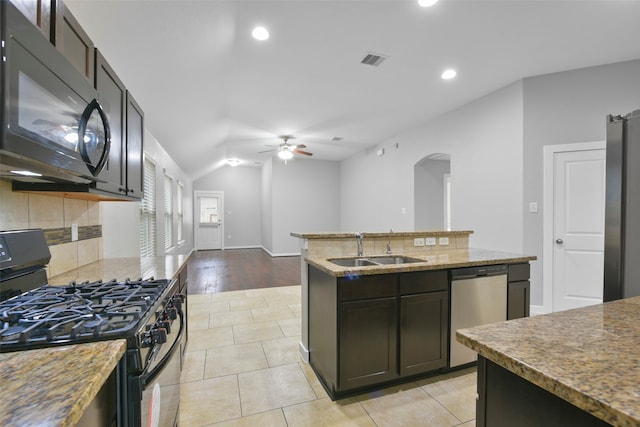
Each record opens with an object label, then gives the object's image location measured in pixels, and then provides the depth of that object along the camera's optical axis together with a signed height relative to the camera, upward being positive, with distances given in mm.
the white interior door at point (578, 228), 3365 -203
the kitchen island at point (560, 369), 559 -356
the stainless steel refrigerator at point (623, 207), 1342 +16
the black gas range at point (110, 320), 871 -371
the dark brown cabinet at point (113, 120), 1543 +535
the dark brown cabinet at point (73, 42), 1179 +770
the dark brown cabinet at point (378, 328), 1905 -817
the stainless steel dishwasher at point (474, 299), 2205 -699
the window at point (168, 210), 5354 +23
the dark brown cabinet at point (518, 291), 2422 -682
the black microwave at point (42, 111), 766 +335
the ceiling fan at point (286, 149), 6063 +1341
